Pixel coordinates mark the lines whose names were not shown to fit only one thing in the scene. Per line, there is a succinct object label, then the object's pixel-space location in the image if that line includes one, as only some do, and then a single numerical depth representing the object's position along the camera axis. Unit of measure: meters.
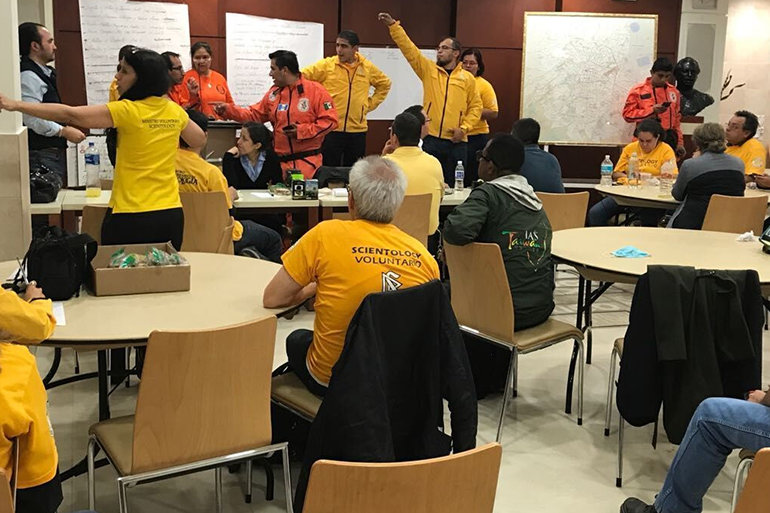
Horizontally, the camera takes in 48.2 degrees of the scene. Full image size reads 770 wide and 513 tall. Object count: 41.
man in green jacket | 3.65
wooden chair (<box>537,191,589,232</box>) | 5.11
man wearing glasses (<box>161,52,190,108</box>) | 6.54
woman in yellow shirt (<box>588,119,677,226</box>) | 6.87
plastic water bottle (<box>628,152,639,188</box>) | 6.64
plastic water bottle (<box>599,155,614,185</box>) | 6.55
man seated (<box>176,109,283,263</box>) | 4.56
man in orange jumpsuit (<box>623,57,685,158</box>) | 8.10
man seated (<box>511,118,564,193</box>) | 5.51
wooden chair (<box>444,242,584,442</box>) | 3.47
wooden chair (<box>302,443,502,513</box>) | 1.45
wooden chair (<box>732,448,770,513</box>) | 1.68
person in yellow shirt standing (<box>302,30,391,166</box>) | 7.73
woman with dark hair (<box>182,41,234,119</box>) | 7.43
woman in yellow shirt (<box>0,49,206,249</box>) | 3.52
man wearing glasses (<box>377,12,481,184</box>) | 7.76
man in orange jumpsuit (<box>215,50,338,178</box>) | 6.56
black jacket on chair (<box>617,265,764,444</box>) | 2.96
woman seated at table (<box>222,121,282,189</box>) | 5.73
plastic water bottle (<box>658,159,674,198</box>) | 6.19
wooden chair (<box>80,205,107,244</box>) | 4.28
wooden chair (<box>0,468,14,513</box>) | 1.45
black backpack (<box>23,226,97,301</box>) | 2.73
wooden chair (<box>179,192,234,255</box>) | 4.37
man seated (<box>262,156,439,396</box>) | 2.65
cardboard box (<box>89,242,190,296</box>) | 2.85
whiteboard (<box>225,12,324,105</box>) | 8.36
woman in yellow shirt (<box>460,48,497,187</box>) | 8.34
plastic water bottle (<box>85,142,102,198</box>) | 5.21
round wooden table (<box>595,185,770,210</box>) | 5.88
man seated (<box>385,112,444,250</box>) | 4.93
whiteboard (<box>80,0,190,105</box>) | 7.84
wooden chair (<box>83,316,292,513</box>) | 2.22
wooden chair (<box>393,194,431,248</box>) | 4.95
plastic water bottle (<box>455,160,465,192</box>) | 6.31
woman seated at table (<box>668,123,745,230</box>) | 5.34
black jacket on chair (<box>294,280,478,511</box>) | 2.31
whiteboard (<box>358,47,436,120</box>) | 9.02
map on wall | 8.84
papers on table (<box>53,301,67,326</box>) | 2.56
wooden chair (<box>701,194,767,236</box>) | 5.06
